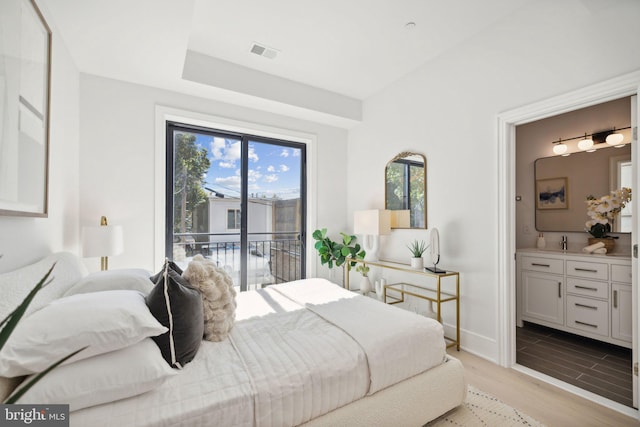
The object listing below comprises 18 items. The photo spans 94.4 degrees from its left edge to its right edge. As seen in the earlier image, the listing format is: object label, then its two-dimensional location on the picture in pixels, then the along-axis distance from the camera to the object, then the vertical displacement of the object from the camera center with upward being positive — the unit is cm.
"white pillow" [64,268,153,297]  151 -35
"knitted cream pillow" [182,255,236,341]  159 -45
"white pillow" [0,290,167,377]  93 -39
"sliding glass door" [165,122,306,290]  327 +18
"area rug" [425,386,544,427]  175 -122
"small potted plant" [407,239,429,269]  293 -37
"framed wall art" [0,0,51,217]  126 +54
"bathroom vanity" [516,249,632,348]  260 -75
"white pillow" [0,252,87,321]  108 -28
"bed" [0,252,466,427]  109 -68
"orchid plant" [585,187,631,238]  285 +7
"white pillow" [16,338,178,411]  95 -55
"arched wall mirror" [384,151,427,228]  320 +31
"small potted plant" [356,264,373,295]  348 -77
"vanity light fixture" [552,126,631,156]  290 +78
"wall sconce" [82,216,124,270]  228 -18
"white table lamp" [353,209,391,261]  336 -11
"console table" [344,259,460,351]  267 -75
